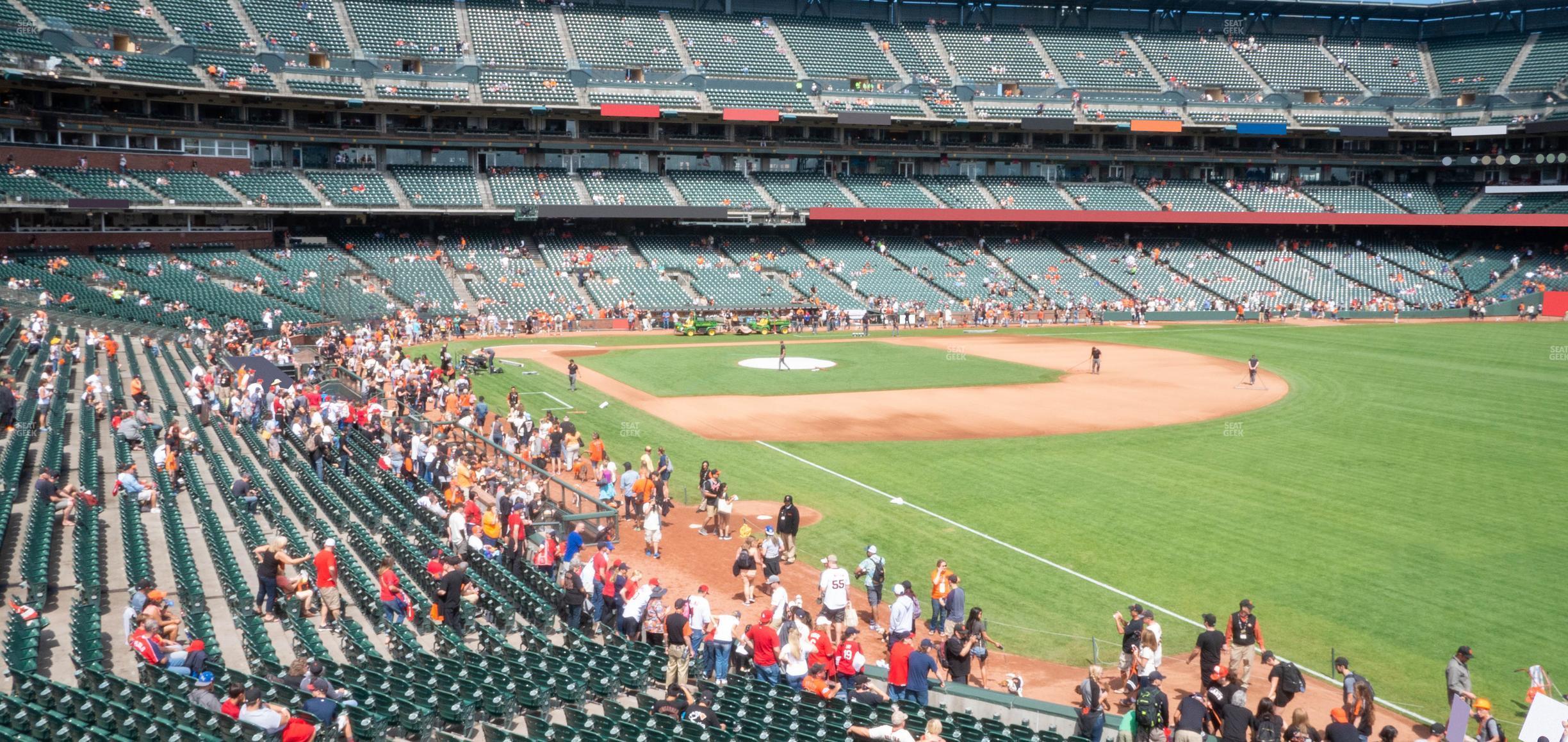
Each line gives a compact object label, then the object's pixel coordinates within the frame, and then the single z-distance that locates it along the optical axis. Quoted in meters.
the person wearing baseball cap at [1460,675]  13.66
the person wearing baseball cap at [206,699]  11.45
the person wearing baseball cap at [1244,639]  15.00
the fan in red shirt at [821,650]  14.80
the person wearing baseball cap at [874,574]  18.48
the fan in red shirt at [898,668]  14.06
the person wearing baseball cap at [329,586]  16.36
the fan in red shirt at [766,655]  14.62
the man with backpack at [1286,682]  13.98
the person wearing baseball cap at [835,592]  17.00
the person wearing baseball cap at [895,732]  11.31
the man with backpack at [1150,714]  12.47
